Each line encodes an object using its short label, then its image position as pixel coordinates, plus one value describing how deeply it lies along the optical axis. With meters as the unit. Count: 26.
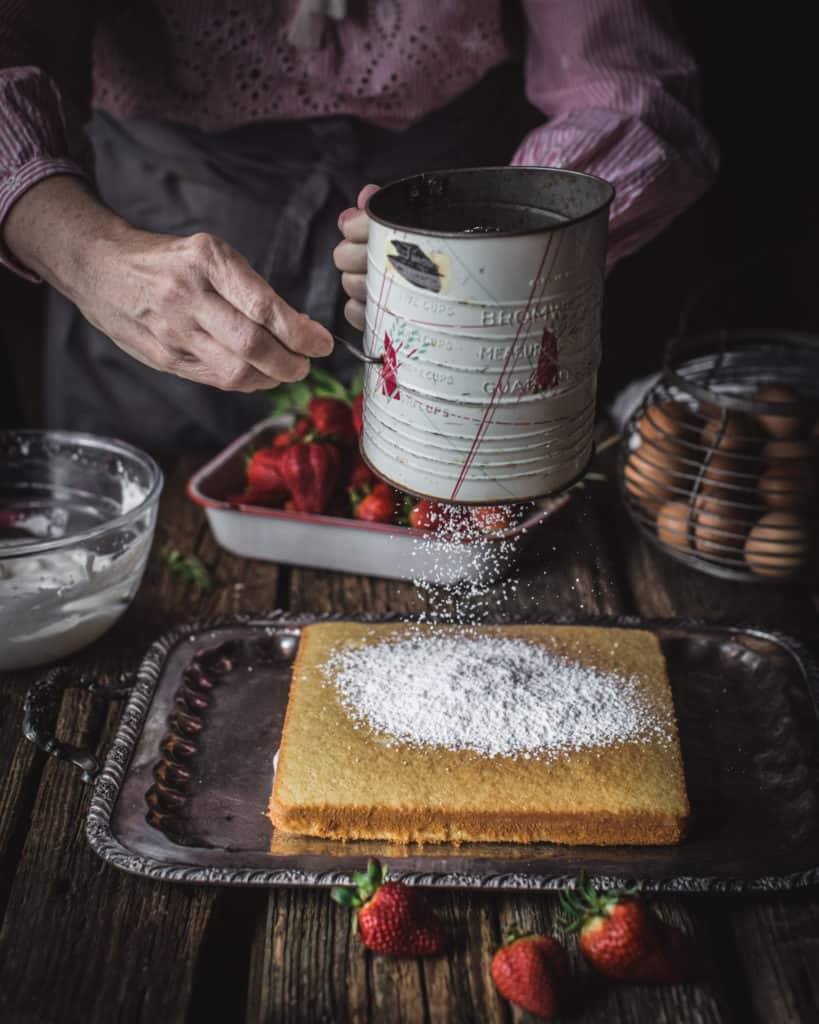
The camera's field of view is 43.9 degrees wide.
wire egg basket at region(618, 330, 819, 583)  1.45
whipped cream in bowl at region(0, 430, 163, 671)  1.28
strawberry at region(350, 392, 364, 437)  1.49
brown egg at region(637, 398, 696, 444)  1.53
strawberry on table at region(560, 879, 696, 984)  0.90
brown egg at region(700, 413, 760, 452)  1.47
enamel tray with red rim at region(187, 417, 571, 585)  1.44
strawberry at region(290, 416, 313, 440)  1.61
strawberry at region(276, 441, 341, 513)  1.52
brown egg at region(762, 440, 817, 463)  1.45
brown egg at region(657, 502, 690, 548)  1.52
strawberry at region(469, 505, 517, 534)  1.20
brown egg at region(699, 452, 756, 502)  1.47
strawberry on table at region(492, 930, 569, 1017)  0.88
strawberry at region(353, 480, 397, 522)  1.50
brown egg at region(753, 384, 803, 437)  1.49
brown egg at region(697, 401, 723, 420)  1.53
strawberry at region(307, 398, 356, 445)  1.59
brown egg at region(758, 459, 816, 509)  1.45
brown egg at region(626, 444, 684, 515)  1.53
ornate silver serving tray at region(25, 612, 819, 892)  1.02
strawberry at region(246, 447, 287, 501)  1.56
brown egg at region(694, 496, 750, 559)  1.48
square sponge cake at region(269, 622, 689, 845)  1.06
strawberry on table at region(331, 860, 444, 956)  0.93
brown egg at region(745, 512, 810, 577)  1.45
